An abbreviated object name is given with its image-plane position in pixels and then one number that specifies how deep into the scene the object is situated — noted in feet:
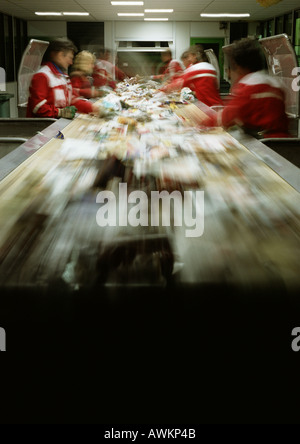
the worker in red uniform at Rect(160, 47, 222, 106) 18.78
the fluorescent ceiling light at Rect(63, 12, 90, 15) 38.34
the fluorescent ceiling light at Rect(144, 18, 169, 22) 43.28
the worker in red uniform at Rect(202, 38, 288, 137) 10.72
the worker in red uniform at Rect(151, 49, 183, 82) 29.04
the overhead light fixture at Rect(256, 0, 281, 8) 22.05
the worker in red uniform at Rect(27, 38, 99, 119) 14.19
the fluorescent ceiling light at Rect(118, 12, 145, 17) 38.54
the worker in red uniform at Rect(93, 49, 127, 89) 27.25
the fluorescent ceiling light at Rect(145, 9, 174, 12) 36.16
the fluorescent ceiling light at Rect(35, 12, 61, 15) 39.17
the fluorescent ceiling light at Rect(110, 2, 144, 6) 32.58
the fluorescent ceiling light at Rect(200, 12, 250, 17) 39.46
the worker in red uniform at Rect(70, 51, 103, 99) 18.80
